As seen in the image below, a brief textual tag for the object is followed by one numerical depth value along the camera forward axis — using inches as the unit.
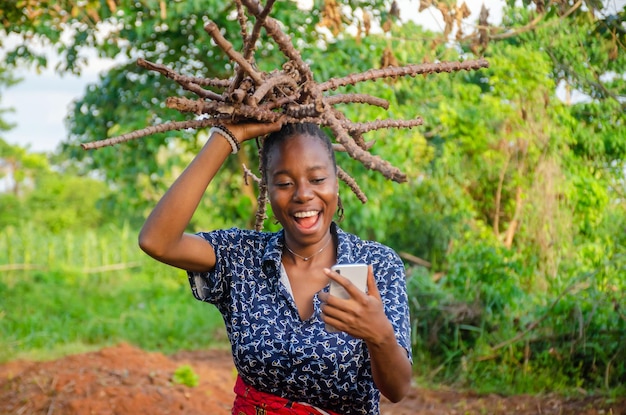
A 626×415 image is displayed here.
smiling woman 77.4
